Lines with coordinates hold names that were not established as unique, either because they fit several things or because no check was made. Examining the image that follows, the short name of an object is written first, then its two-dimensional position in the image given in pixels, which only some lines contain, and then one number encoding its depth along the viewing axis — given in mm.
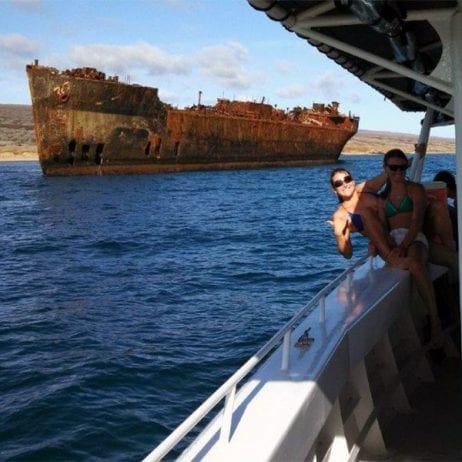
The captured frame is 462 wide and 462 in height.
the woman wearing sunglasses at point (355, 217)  5297
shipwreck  49562
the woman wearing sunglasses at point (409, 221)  5312
